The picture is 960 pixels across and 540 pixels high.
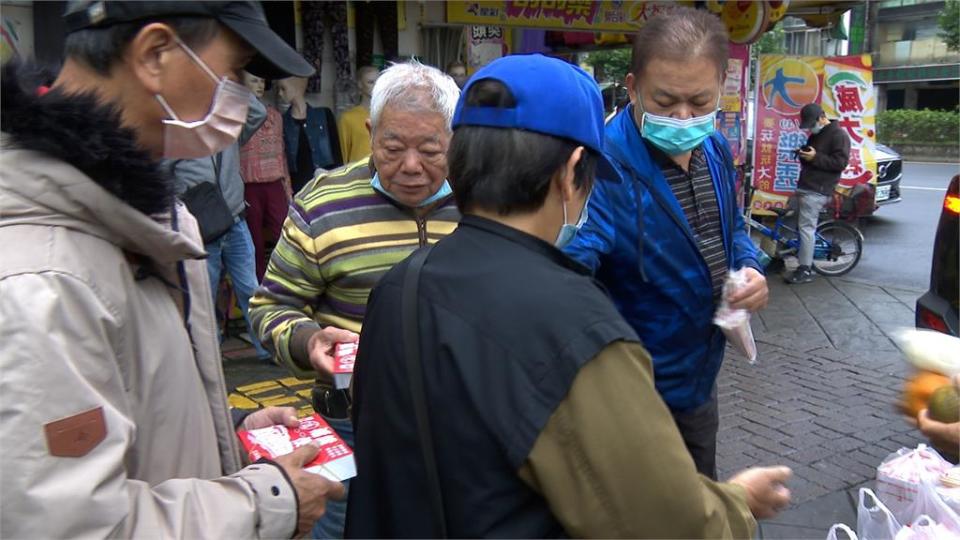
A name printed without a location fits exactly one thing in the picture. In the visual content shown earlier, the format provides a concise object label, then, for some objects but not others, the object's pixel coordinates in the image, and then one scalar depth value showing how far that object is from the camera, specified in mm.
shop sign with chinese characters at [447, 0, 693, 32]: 7496
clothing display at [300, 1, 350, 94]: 6922
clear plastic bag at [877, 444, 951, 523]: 2783
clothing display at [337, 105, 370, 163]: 6887
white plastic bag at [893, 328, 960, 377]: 2369
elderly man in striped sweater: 2299
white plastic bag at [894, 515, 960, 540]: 2539
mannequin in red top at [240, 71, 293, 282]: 6227
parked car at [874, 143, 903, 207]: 12781
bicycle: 9047
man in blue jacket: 2451
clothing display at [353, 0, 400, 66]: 7246
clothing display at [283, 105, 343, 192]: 6605
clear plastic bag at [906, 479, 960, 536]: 2602
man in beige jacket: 1129
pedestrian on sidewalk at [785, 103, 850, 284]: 8617
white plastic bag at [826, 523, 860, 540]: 2625
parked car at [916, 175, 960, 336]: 3775
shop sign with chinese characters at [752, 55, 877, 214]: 9945
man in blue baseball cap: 1217
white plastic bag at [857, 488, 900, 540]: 2680
